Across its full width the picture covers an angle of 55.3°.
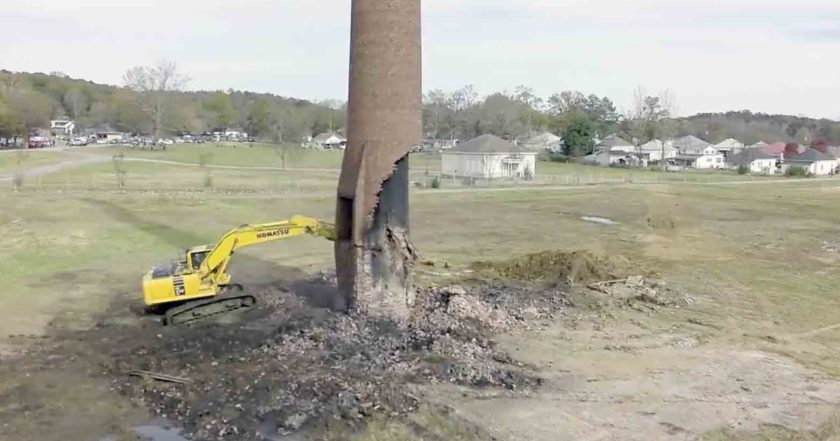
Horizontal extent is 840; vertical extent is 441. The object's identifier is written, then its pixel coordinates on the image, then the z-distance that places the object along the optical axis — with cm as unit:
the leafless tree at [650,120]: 11538
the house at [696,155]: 11650
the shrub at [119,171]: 4771
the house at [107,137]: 12938
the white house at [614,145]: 11044
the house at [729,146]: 13142
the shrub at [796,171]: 8944
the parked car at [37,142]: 9844
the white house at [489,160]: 6569
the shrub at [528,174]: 6662
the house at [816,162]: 10071
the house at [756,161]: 10576
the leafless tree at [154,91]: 10650
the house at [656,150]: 11098
